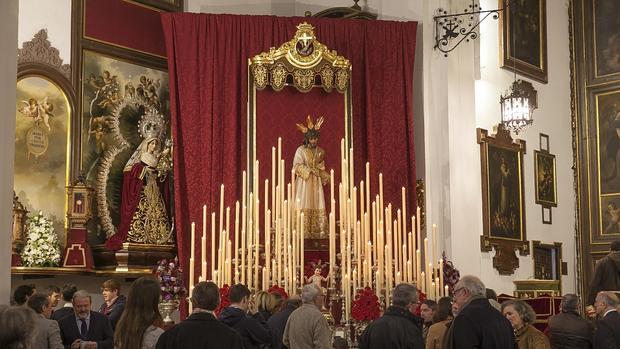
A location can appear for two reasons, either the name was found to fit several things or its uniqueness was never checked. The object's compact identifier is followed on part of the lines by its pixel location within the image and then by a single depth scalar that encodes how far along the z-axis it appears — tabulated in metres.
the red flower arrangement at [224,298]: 12.34
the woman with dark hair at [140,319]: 6.90
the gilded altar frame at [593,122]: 21.92
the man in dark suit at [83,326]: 9.16
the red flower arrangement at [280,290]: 12.17
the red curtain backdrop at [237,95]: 16.34
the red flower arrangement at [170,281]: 14.02
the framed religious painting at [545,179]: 21.12
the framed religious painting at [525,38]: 20.41
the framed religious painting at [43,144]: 14.66
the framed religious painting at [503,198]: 19.11
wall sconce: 18.78
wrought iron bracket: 17.51
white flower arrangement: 14.16
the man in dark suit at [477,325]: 7.47
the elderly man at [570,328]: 10.03
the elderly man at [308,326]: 8.92
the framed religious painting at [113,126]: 15.75
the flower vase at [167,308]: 13.87
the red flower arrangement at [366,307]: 12.13
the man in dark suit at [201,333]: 6.43
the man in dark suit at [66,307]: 9.81
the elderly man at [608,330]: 9.65
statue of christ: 16.00
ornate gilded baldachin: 16.50
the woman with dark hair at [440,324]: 9.23
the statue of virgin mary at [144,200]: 15.68
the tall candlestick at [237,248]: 13.82
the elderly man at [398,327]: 8.23
